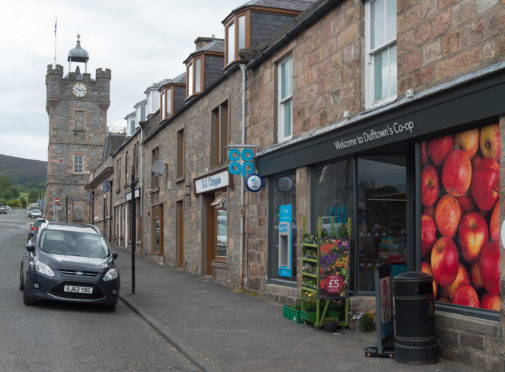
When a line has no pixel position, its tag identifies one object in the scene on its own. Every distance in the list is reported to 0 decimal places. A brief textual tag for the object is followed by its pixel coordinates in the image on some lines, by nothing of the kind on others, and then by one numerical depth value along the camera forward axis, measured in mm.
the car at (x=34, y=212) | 85938
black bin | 7980
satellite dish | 21719
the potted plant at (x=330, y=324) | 10391
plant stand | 10578
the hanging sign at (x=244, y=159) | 15352
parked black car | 12109
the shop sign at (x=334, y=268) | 10539
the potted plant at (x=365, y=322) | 10227
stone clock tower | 71000
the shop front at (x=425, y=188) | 7738
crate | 11352
